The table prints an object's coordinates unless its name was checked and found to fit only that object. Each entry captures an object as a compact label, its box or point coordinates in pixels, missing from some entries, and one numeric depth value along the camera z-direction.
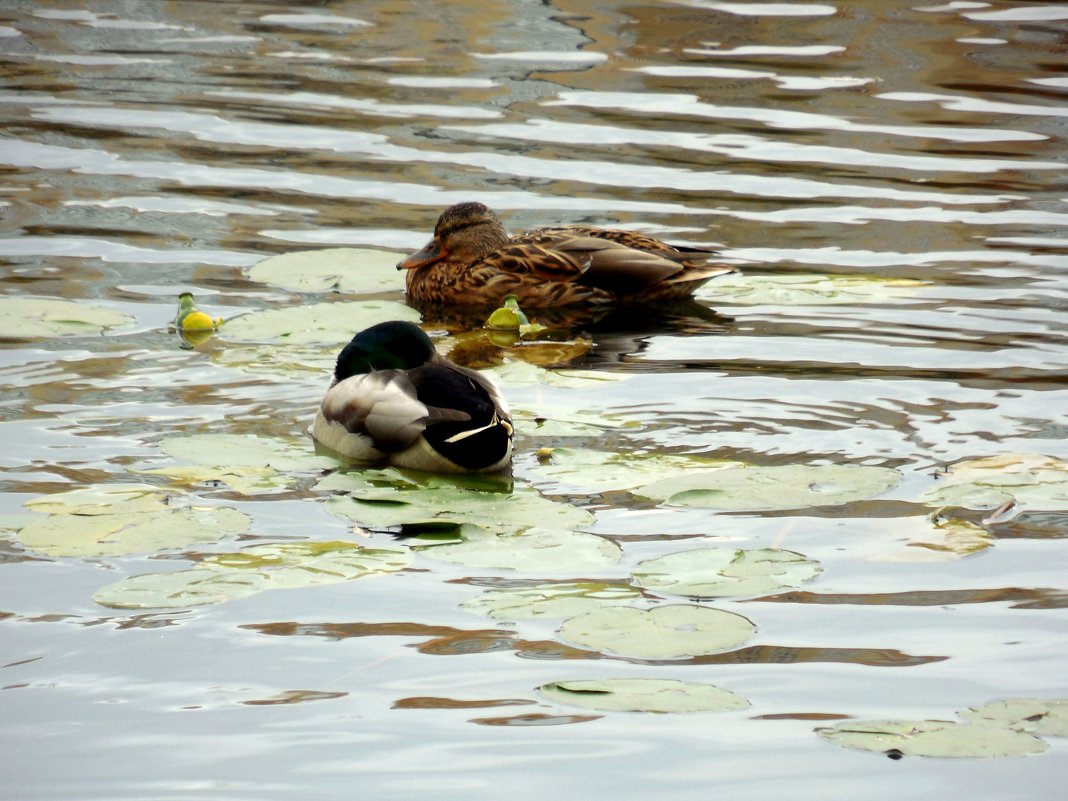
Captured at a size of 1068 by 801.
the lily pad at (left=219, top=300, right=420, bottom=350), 15.58
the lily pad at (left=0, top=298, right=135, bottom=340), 15.55
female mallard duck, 17.72
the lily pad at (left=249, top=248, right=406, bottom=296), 17.55
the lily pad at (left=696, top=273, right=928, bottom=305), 17.39
